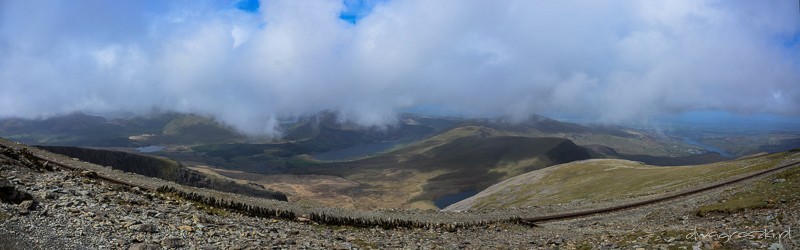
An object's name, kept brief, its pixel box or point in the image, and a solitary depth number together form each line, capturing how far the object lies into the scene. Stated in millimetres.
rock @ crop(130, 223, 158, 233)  17078
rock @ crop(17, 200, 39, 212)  16578
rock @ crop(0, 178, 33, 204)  17016
